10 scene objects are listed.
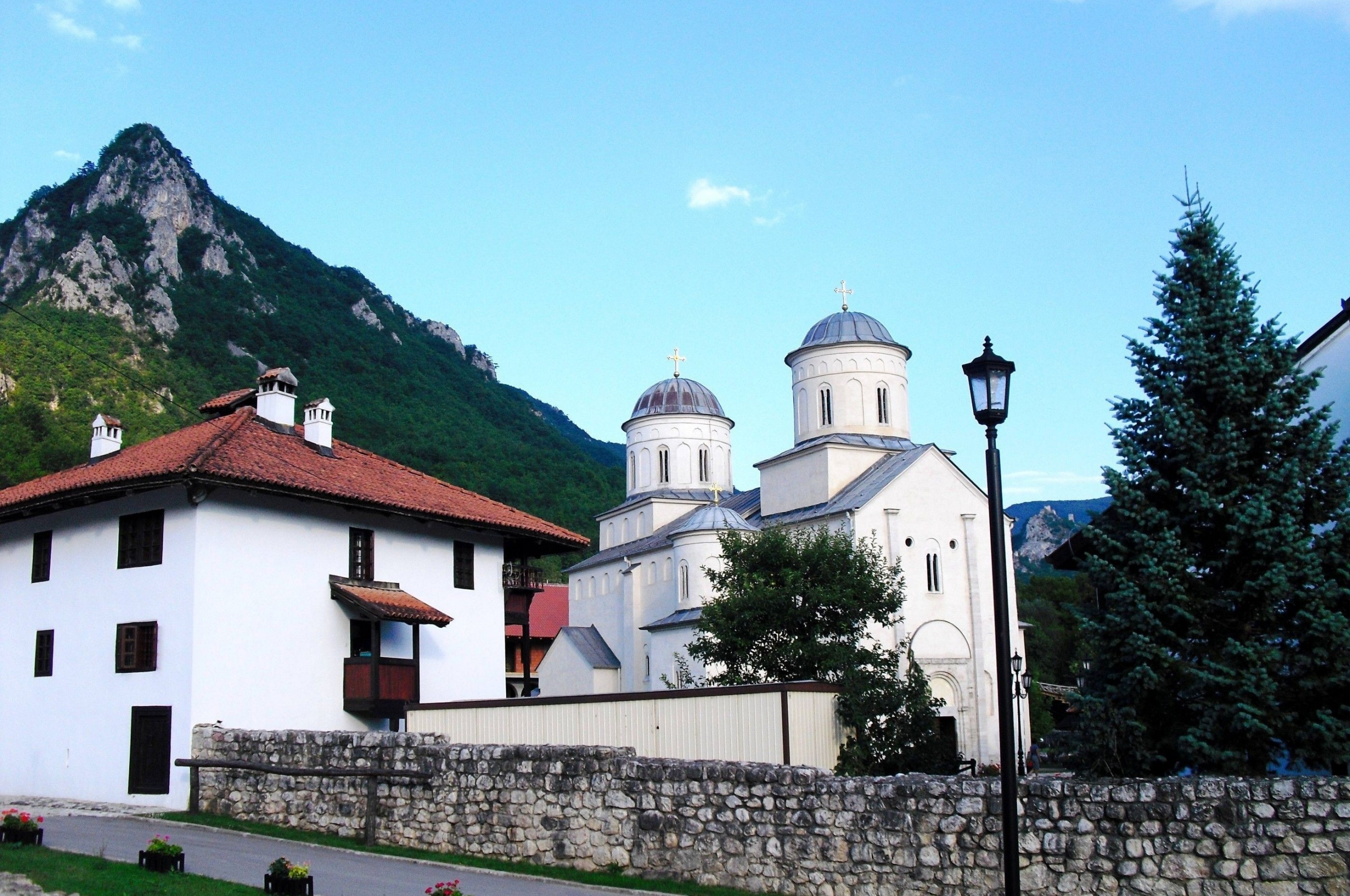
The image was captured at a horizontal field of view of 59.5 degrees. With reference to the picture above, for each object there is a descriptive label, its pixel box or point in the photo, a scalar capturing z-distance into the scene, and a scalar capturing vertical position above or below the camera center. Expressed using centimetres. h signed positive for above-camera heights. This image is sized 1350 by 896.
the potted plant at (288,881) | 1092 -196
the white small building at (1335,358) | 1686 +411
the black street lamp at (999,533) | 810 +84
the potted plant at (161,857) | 1213 -191
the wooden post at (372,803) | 1530 -178
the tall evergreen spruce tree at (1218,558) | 1130 +87
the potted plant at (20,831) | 1366 -182
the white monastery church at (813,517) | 3900 +493
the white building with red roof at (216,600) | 1939 +118
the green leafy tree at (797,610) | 2347 +95
